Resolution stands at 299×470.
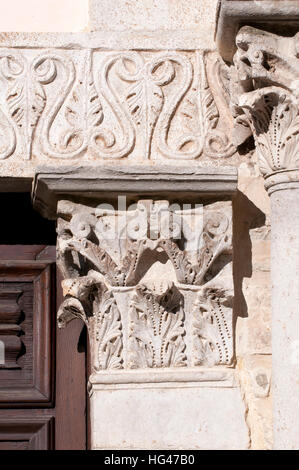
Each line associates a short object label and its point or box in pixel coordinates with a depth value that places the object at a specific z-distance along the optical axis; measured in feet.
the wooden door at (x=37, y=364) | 11.85
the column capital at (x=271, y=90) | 10.80
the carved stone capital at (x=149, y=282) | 11.12
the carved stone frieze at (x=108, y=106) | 11.44
